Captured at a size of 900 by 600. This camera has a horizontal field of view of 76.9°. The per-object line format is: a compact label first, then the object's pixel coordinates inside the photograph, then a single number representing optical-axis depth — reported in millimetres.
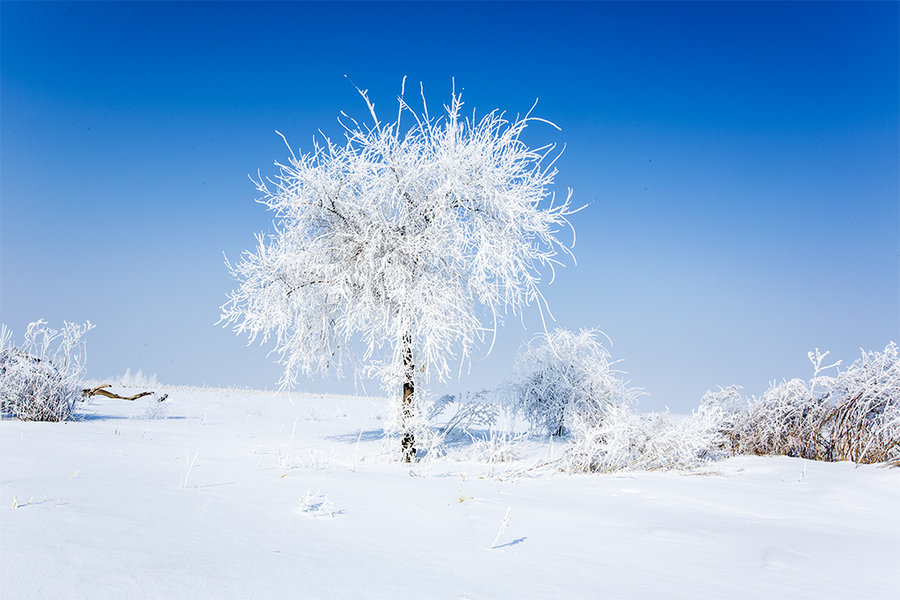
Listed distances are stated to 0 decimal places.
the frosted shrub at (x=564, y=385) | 12305
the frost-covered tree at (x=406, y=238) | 8742
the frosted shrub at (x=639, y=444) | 7816
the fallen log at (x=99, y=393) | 12977
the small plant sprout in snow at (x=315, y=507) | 3517
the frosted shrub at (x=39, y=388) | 10031
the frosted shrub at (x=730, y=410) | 11055
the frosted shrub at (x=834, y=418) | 9148
